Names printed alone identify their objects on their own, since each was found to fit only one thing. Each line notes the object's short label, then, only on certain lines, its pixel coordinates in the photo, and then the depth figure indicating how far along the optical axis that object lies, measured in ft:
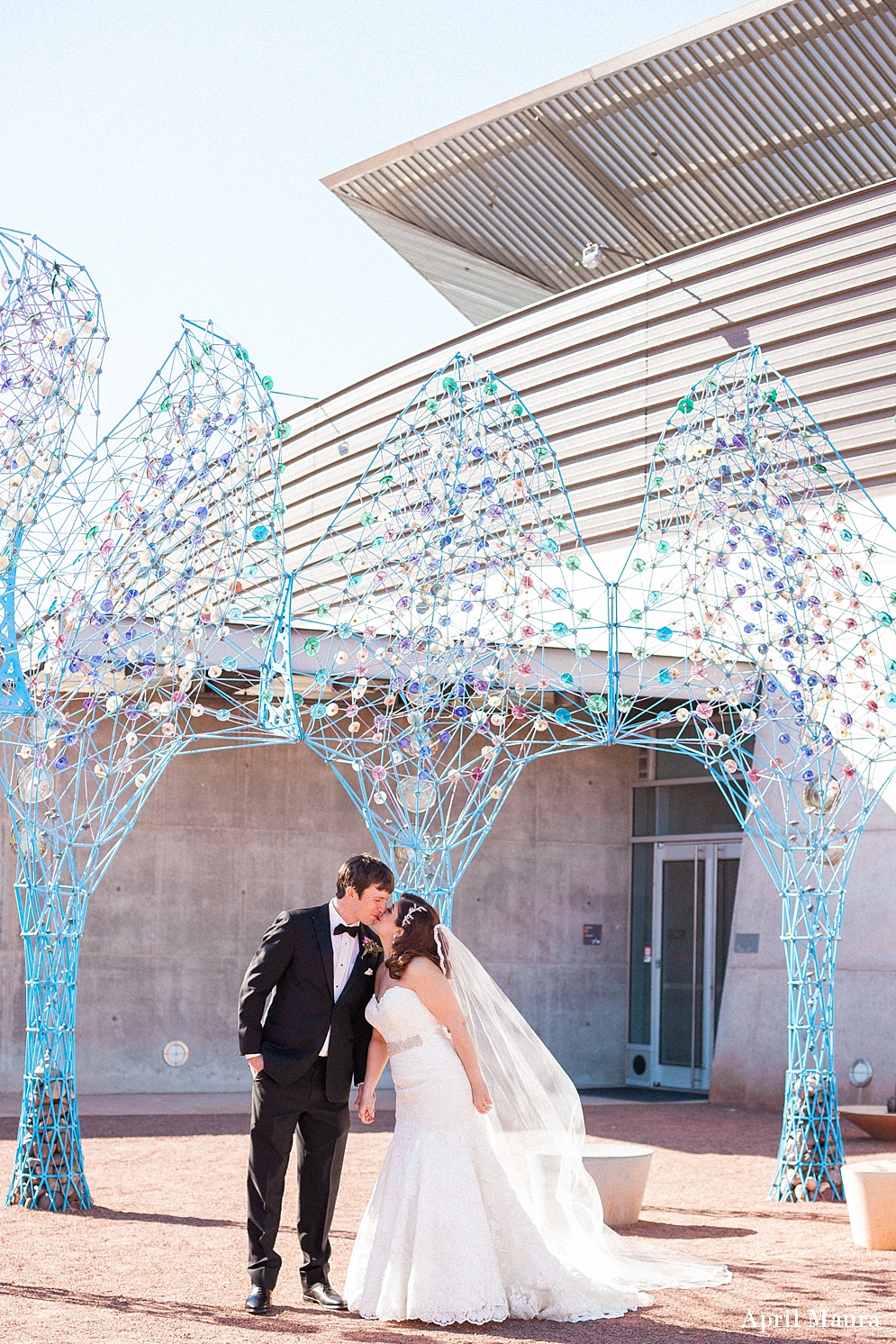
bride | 17.48
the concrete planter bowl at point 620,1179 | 24.81
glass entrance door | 50.01
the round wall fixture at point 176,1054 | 45.24
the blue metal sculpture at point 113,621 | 24.97
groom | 18.22
